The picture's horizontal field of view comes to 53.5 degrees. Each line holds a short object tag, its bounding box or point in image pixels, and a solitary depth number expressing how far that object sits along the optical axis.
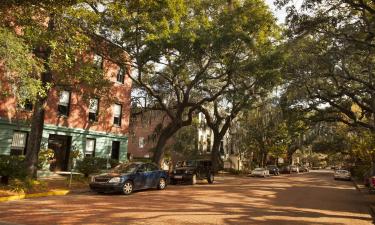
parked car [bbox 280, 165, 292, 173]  65.25
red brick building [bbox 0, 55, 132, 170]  21.98
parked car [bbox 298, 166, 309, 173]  80.86
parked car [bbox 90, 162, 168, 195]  16.45
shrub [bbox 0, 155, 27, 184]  15.22
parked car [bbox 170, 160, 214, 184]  24.66
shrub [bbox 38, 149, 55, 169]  20.20
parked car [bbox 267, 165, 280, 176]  56.06
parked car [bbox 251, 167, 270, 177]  45.28
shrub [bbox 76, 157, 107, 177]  21.56
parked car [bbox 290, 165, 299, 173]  70.58
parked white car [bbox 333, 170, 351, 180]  45.69
